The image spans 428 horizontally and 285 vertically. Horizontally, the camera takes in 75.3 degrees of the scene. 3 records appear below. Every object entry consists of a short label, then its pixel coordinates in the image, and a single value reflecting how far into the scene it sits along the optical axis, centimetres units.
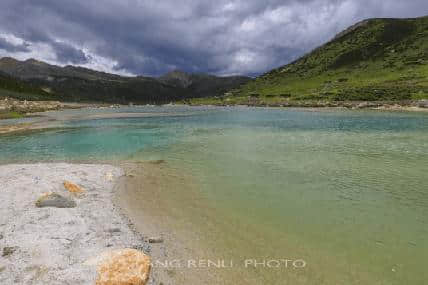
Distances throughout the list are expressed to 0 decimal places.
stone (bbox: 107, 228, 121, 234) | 1240
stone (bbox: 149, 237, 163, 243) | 1181
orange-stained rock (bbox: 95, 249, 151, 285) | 859
